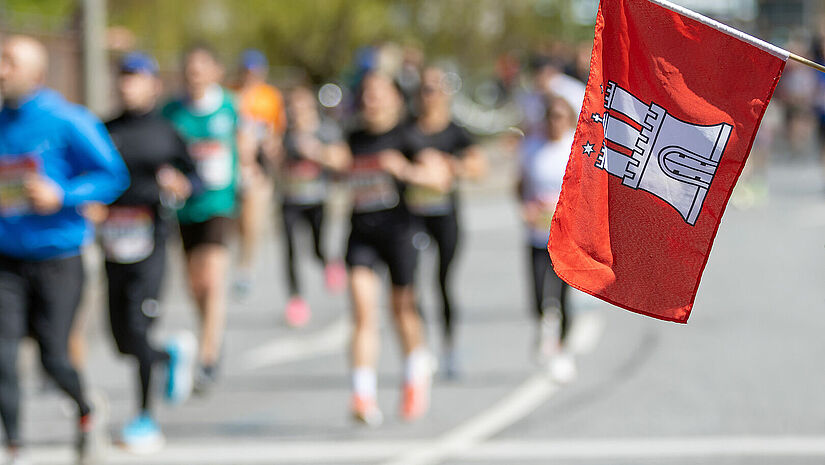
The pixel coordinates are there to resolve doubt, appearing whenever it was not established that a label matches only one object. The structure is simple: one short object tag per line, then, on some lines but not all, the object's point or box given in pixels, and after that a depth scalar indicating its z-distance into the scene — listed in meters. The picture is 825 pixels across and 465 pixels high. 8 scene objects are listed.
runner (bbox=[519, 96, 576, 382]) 17.80
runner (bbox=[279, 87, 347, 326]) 23.22
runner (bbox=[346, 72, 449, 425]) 15.82
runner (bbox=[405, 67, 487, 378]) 18.11
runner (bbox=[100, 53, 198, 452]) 14.98
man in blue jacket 13.27
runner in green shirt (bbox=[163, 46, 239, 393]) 17.89
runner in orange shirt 23.91
